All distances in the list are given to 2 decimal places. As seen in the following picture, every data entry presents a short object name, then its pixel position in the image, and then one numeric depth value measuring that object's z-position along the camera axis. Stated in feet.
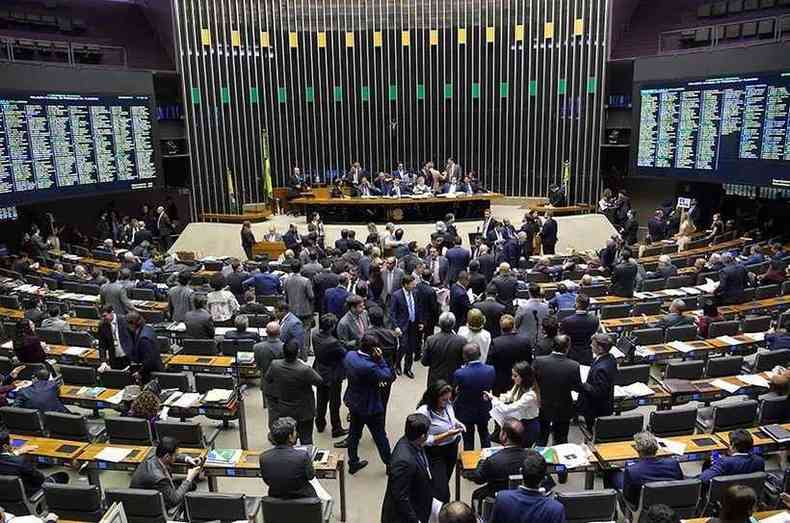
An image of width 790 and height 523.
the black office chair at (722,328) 25.18
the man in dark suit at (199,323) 24.39
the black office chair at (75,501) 14.74
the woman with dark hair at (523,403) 16.21
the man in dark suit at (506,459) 13.48
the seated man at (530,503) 11.40
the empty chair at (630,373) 20.92
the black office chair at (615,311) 28.40
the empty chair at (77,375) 22.22
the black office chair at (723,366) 21.61
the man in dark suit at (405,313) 25.43
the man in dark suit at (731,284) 29.22
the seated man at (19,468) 16.22
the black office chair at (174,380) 21.17
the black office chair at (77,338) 26.61
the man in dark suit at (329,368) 19.89
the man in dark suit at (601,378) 17.76
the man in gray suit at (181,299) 27.30
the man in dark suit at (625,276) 30.45
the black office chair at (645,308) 28.76
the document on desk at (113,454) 16.98
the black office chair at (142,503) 14.01
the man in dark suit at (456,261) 32.58
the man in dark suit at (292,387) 17.74
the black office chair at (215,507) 14.05
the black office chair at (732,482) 14.12
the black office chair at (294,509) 13.15
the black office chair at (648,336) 24.90
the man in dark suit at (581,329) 21.38
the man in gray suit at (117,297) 27.43
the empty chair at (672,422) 17.94
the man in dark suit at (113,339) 23.59
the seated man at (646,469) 14.39
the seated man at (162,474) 14.44
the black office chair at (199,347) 24.08
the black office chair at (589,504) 13.65
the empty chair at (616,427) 17.33
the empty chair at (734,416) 18.22
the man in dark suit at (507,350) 19.65
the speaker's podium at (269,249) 48.03
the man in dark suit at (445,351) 19.44
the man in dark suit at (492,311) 23.45
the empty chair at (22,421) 18.93
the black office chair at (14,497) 15.58
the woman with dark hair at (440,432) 14.66
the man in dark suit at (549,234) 45.68
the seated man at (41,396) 19.74
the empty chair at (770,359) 22.20
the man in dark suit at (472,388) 17.12
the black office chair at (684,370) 21.39
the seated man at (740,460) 14.70
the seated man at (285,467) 13.58
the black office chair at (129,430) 18.20
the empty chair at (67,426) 18.61
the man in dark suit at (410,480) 12.51
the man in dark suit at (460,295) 25.61
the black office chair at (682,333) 24.91
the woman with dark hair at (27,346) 23.20
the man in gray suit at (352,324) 21.35
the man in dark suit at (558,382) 17.54
